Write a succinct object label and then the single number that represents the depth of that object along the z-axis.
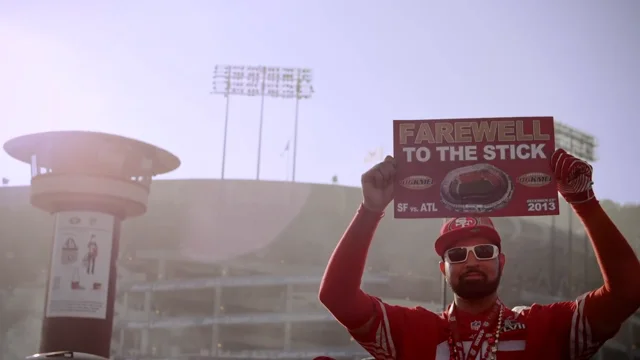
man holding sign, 4.68
